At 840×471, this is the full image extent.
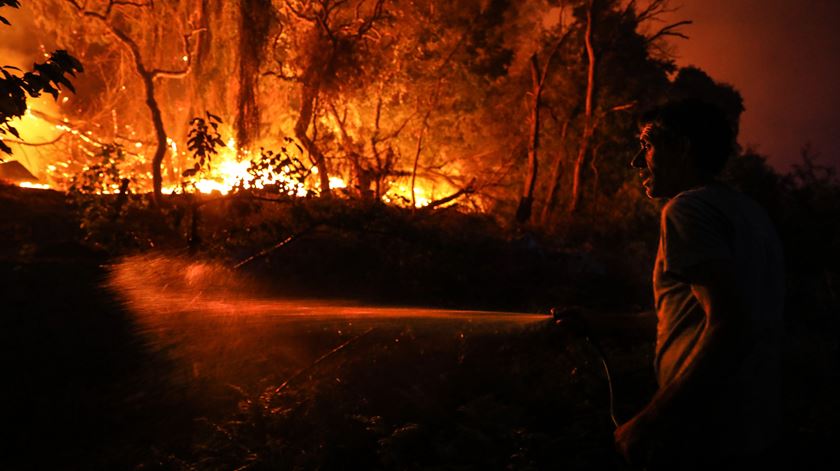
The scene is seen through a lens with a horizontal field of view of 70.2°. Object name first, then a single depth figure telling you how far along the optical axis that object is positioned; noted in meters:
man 1.87
